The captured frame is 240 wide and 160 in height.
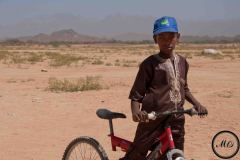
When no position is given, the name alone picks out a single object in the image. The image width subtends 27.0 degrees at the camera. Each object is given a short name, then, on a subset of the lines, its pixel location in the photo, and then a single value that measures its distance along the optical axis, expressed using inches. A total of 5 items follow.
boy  137.9
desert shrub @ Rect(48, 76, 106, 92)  557.3
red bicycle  135.0
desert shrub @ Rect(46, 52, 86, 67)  1160.1
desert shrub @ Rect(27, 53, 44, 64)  1294.3
